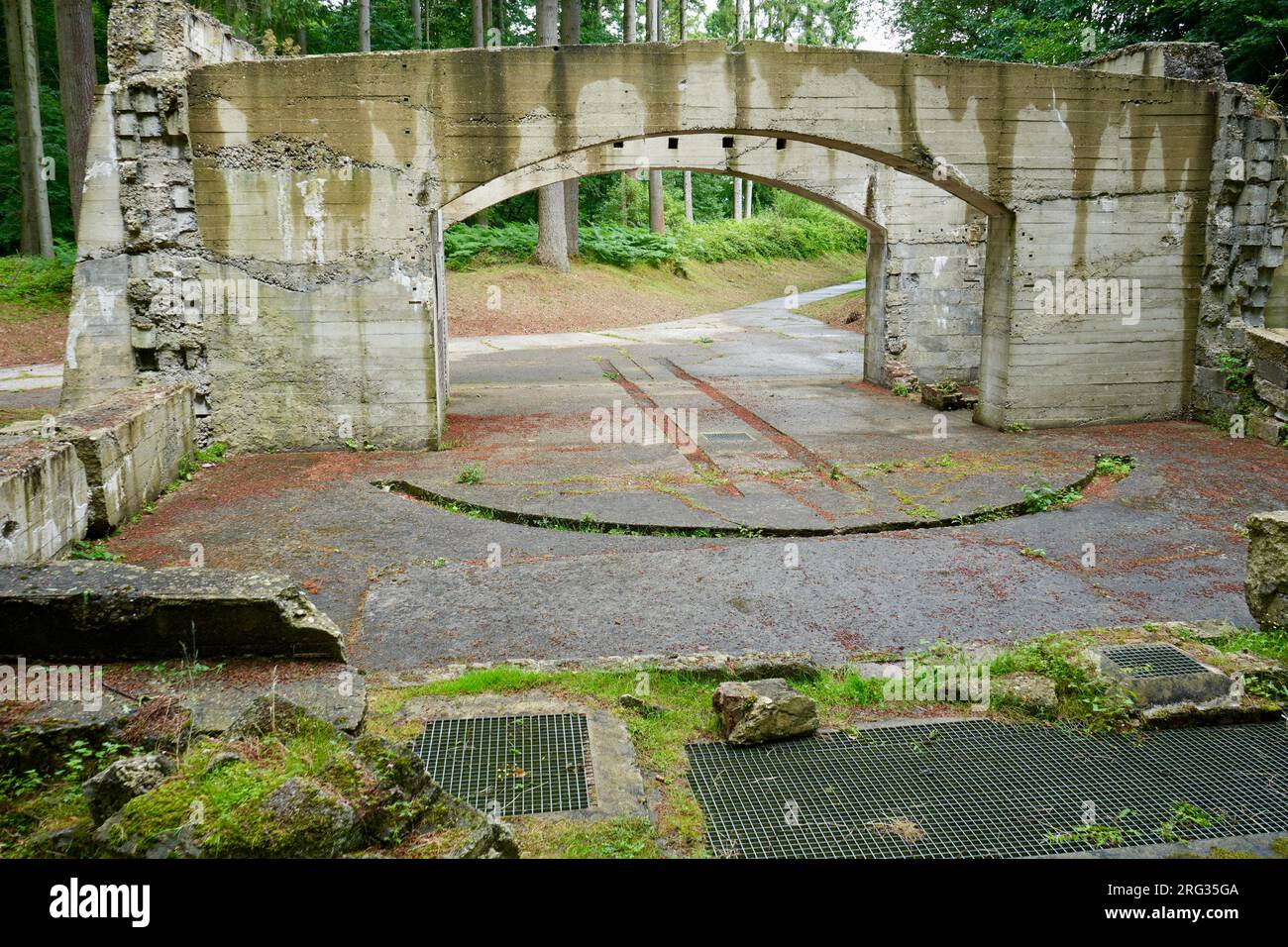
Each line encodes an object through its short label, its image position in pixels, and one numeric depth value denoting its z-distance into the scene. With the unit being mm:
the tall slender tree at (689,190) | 37906
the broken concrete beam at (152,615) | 4668
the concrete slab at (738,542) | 6512
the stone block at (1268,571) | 5648
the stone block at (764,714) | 4859
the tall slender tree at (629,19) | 29172
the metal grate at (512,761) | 4320
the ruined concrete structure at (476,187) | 10406
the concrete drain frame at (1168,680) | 5121
